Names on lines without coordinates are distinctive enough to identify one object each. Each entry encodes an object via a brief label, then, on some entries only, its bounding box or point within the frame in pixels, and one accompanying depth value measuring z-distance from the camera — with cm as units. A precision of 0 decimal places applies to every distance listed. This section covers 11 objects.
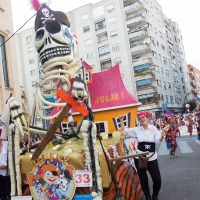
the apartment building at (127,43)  3888
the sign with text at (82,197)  361
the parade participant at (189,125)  1769
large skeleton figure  454
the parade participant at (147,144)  435
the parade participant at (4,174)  441
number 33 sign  361
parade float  365
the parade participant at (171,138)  951
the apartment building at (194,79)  6850
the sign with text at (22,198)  383
